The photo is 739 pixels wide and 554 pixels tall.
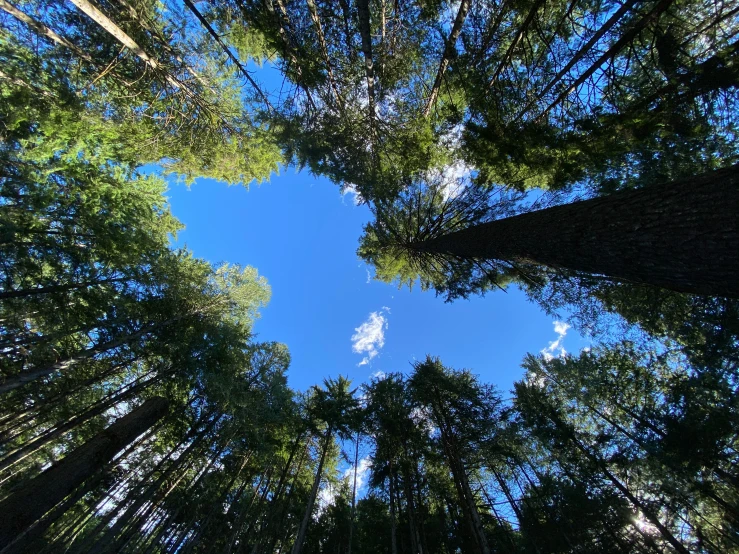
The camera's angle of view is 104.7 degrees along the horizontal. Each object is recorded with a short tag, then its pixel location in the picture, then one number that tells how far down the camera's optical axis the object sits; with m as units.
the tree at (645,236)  2.46
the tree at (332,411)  11.38
